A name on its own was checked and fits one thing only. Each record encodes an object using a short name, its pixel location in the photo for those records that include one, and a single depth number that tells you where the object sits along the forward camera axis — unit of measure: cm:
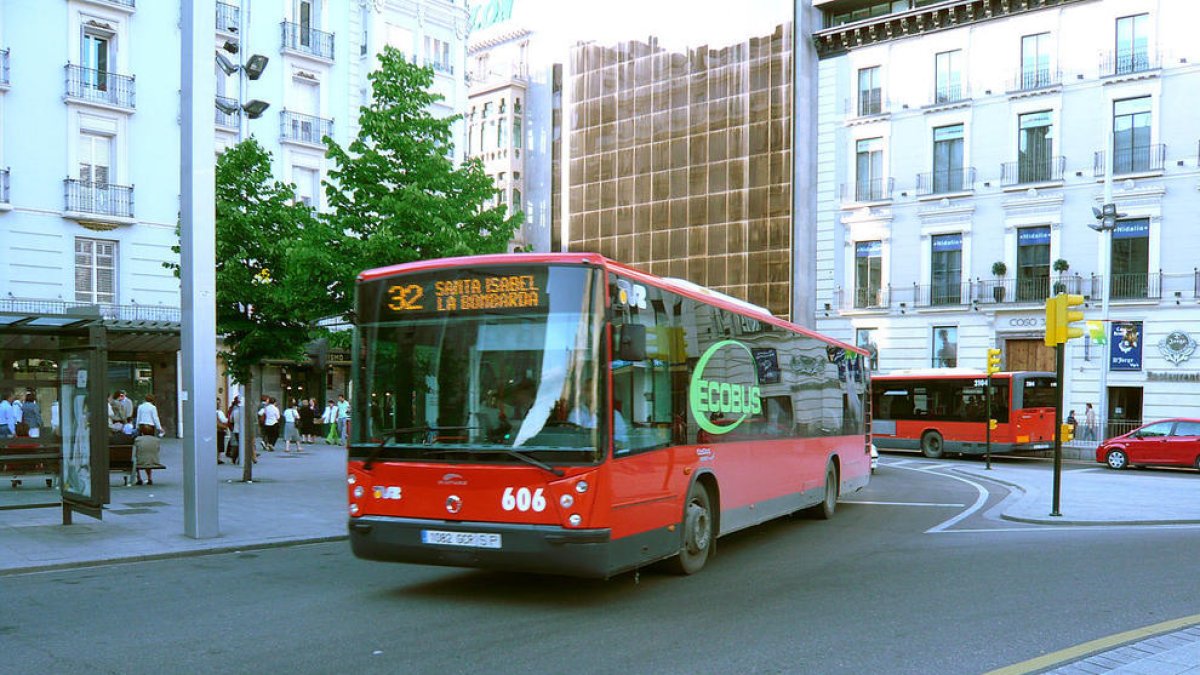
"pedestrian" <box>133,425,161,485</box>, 1808
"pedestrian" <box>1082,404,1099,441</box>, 3659
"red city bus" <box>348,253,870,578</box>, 794
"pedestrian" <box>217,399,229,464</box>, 2387
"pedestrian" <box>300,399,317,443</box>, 3497
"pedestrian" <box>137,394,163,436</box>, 1916
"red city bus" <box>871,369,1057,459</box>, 3225
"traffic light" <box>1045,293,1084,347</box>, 1470
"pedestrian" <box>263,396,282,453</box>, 3052
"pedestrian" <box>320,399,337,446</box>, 3512
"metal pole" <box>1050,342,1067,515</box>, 1500
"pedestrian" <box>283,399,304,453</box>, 3012
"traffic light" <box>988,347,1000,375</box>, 2709
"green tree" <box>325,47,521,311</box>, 1789
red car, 2794
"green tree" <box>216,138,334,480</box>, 1895
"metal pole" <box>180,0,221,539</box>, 1193
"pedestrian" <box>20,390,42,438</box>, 1972
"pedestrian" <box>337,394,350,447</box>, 3469
